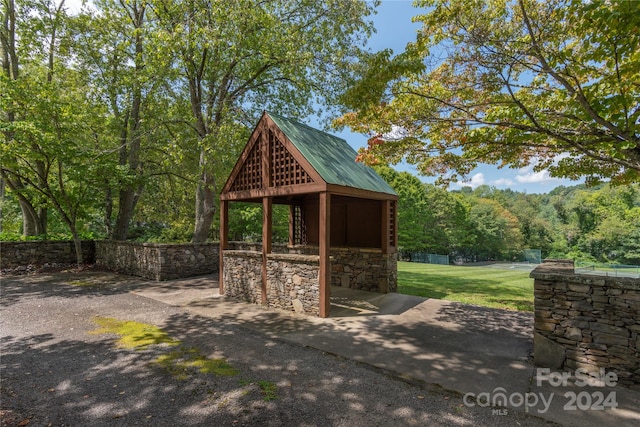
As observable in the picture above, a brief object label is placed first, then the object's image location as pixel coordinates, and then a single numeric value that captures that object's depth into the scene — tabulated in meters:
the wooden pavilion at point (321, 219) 6.87
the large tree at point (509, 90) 4.12
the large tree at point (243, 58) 10.18
